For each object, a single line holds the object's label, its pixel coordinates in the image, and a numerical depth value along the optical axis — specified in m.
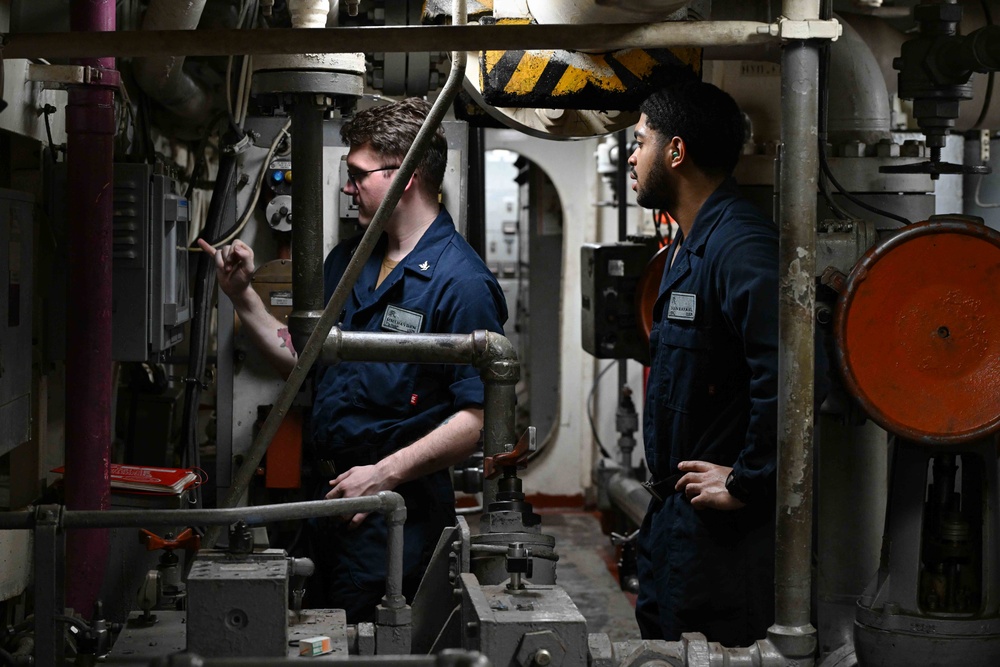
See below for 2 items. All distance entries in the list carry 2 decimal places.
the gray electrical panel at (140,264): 2.67
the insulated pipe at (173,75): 2.64
